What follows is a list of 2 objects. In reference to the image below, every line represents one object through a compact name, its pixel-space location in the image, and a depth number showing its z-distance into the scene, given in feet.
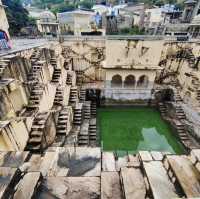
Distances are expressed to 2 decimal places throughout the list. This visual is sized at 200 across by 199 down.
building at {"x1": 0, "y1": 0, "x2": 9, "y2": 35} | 29.99
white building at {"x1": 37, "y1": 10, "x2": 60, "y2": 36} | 68.28
